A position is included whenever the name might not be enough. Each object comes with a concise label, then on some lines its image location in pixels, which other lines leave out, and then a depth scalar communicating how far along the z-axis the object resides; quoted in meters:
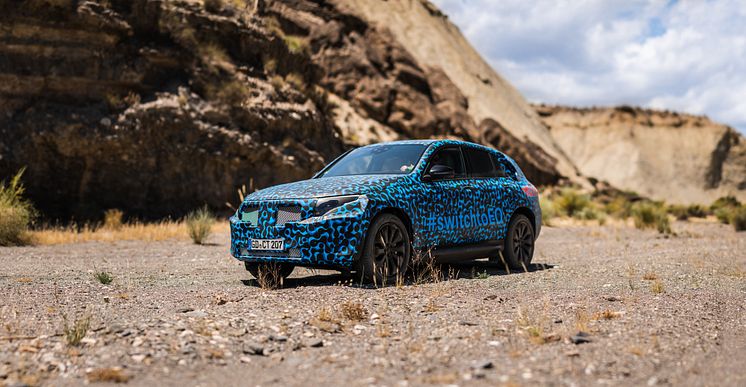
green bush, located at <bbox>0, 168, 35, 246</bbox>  13.59
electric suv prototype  7.53
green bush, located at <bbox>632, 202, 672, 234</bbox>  23.66
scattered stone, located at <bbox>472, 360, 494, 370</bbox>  4.47
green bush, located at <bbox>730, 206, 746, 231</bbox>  23.97
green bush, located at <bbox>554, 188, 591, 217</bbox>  29.31
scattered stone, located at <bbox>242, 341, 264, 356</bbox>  4.97
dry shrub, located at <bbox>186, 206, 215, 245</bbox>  14.86
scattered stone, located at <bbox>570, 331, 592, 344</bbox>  5.17
